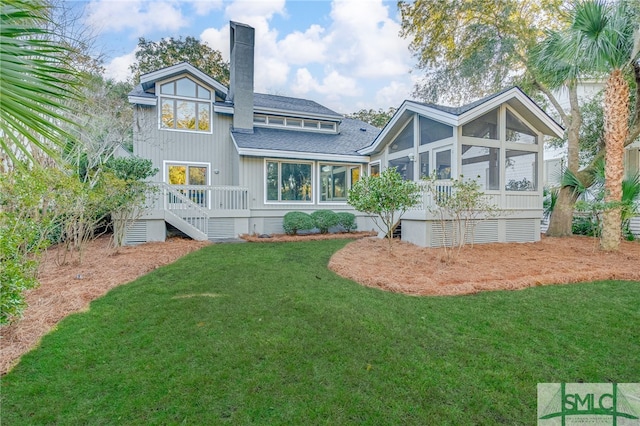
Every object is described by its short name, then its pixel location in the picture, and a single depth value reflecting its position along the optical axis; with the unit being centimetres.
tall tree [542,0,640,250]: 745
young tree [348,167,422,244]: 754
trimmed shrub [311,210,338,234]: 1209
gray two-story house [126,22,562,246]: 971
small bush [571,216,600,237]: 1156
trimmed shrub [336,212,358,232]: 1259
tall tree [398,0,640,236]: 1112
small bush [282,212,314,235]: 1180
